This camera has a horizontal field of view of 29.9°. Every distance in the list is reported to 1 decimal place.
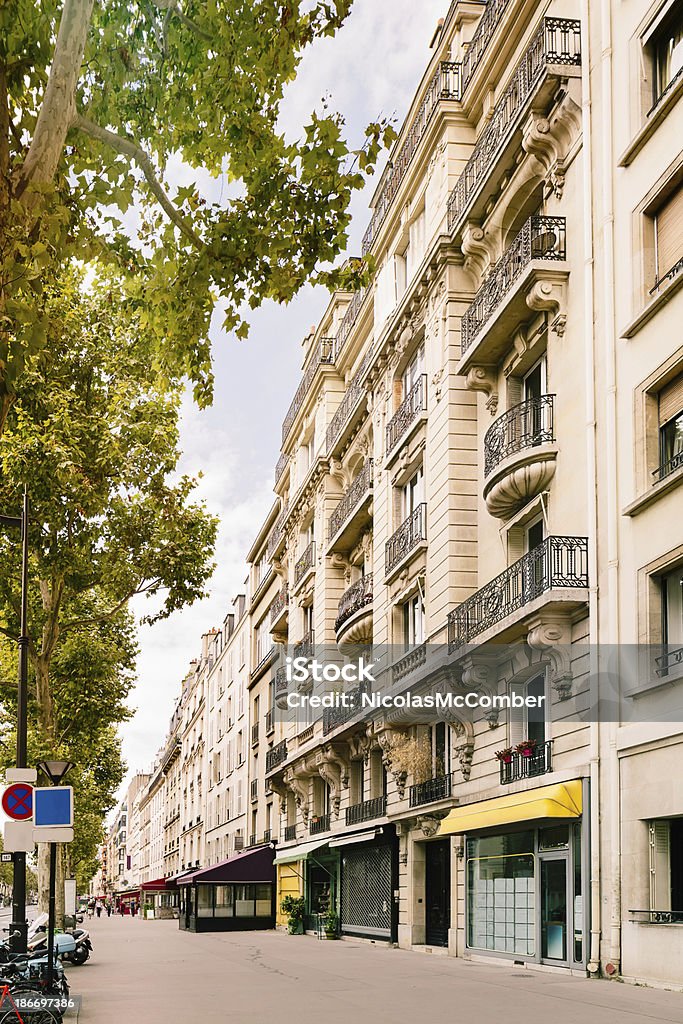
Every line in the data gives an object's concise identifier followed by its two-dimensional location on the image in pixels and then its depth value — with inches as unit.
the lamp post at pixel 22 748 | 733.3
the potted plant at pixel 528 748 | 844.6
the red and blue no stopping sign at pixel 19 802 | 632.4
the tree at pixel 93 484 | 1055.0
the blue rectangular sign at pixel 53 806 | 612.7
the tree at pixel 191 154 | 424.5
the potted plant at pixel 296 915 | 1672.0
